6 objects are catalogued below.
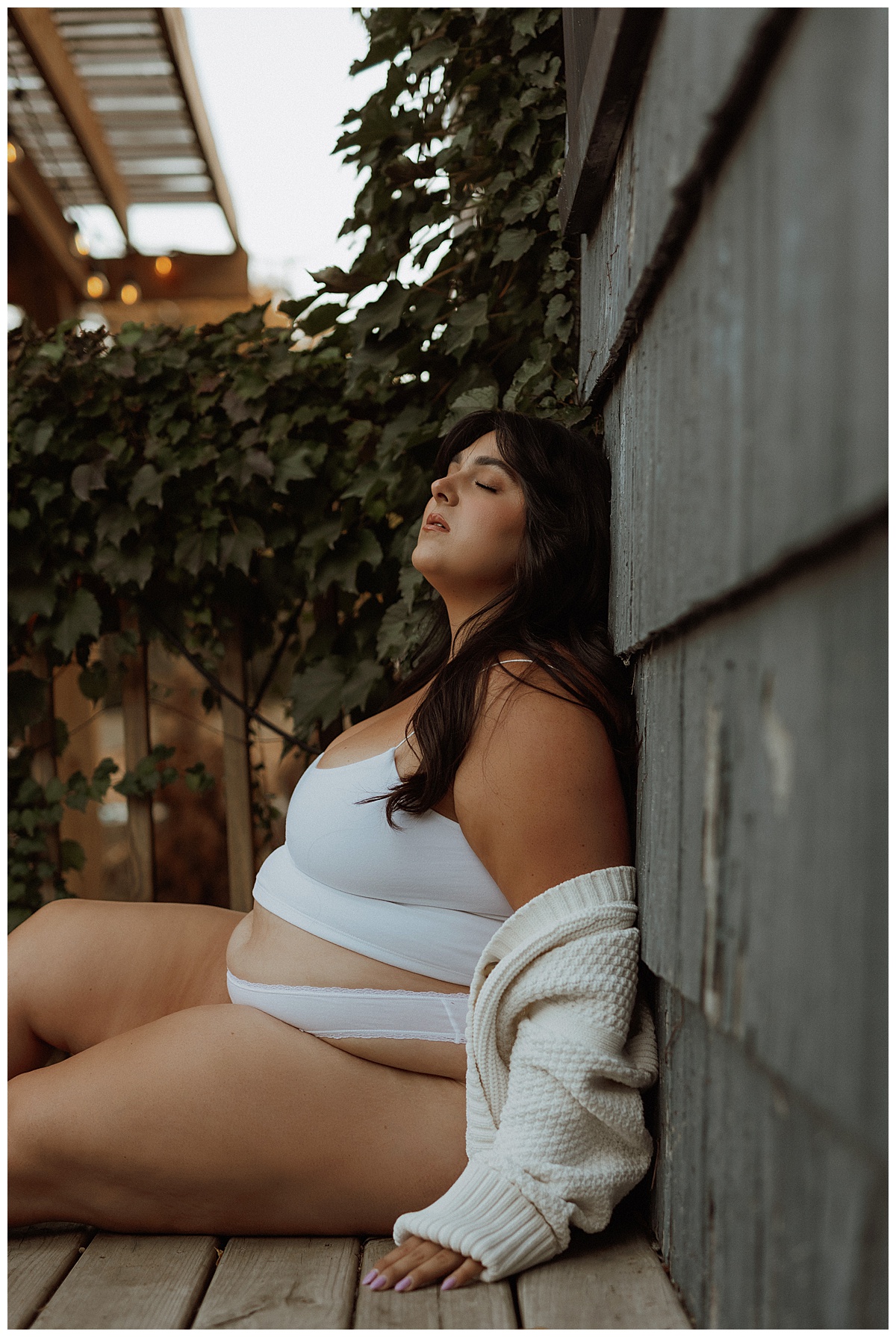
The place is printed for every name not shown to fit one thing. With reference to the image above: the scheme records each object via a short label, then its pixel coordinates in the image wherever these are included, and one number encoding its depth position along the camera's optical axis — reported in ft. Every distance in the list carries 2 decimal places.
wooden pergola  19.79
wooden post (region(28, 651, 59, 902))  8.04
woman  3.76
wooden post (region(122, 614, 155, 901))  8.02
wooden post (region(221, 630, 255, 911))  7.86
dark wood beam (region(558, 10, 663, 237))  3.26
